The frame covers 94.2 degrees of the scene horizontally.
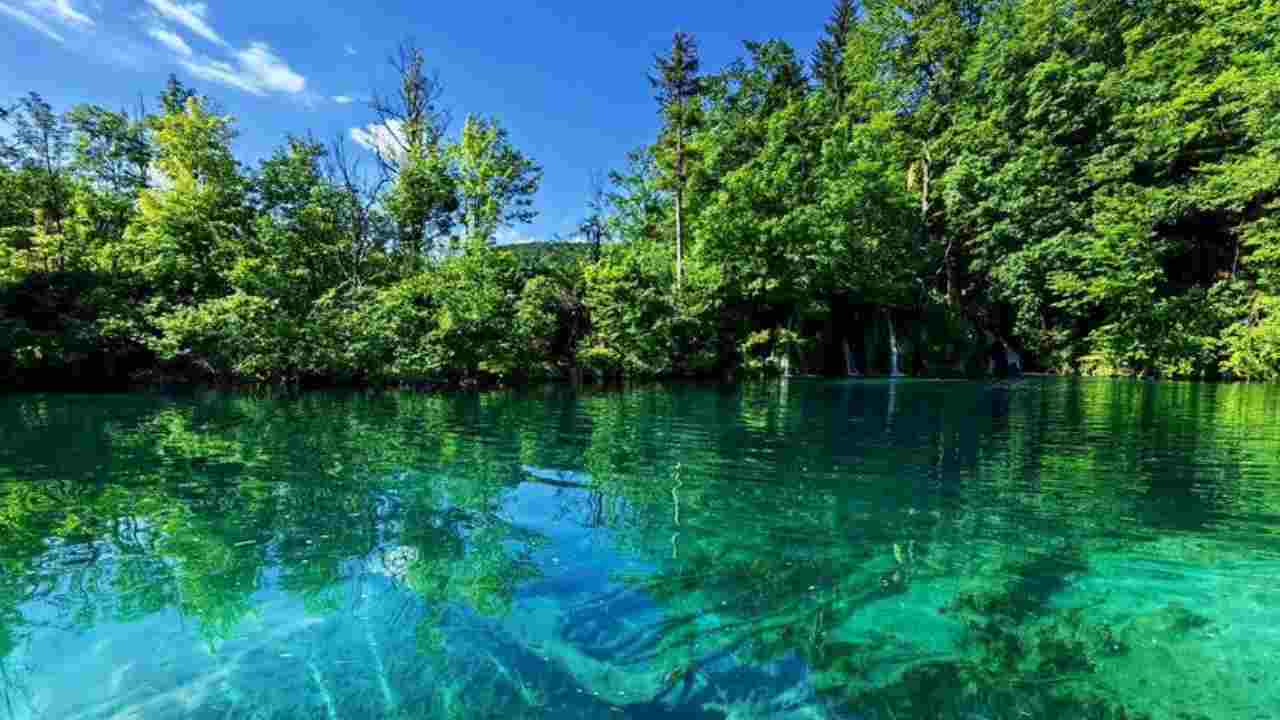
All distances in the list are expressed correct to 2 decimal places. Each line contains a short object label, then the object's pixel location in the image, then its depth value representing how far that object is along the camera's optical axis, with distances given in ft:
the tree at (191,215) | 76.23
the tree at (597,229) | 110.52
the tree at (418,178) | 88.79
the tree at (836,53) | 129.70
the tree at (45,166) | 79.97
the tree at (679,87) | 93.97
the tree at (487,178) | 87.15
